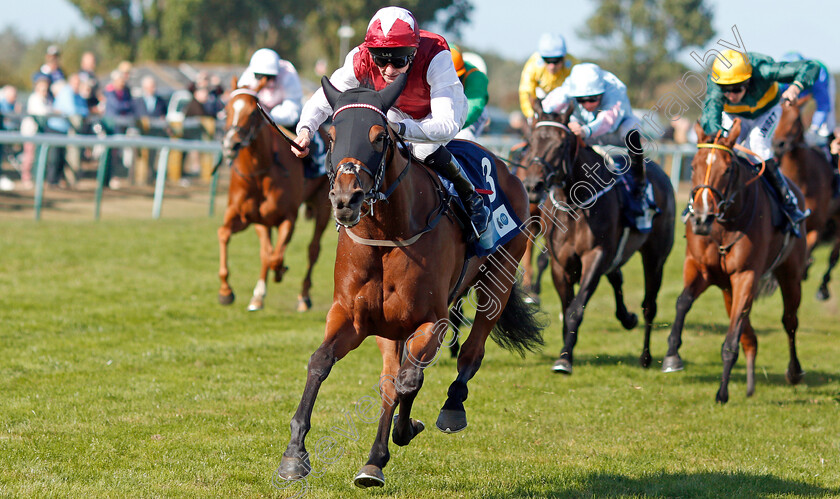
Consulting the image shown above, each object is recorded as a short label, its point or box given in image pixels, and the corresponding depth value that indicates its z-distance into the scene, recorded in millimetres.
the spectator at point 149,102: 34844
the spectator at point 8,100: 32841
